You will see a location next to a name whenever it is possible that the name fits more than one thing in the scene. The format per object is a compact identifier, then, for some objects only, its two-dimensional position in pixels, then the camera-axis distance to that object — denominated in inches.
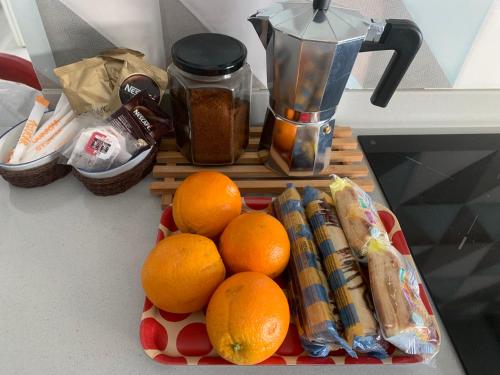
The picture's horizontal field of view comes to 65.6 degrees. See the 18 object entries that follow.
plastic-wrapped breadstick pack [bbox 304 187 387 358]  16.8
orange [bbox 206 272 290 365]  15.5
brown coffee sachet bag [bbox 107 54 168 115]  25.0
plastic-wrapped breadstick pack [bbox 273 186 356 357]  16.9
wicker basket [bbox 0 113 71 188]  23.5
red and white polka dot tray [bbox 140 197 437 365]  17.8
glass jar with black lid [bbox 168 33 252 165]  22.2
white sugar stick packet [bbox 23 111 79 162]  24.2
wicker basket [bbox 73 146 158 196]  23.8
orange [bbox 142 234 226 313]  17.2
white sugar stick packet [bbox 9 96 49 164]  23.8
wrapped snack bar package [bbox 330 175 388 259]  19.4
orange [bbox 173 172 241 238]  20.0
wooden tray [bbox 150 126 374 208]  25.6
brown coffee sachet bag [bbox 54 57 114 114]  25.0
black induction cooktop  20.0
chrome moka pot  20.3
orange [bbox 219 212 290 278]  18.0
